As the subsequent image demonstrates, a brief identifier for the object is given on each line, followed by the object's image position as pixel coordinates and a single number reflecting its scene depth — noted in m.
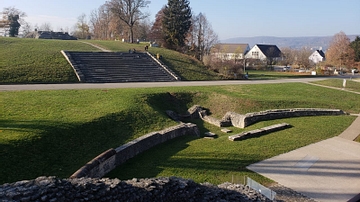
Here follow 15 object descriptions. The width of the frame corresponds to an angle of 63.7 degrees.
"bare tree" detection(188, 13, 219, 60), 50.47
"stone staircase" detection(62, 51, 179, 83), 25.68
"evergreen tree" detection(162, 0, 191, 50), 43.19
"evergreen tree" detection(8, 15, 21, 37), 50.25
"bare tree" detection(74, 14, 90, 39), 71.41
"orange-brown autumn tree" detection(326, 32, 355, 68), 57.19
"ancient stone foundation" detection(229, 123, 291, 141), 13.92
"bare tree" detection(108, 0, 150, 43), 47.28
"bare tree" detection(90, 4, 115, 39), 65.88
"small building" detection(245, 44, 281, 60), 83.88
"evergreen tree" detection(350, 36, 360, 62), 56.47
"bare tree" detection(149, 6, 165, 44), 53.97
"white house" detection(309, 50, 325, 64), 100.84
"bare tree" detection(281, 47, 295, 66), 75.19
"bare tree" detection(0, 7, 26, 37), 50.25
